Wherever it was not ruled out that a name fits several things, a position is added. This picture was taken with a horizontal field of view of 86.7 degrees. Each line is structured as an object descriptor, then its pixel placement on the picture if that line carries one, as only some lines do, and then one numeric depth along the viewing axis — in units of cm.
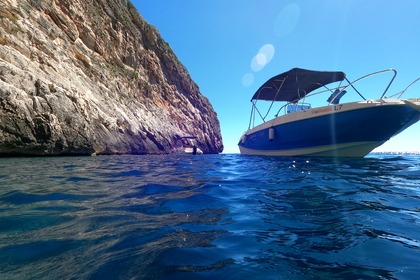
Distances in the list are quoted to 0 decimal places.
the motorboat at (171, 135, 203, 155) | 3256
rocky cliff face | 1390
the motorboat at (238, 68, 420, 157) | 877
